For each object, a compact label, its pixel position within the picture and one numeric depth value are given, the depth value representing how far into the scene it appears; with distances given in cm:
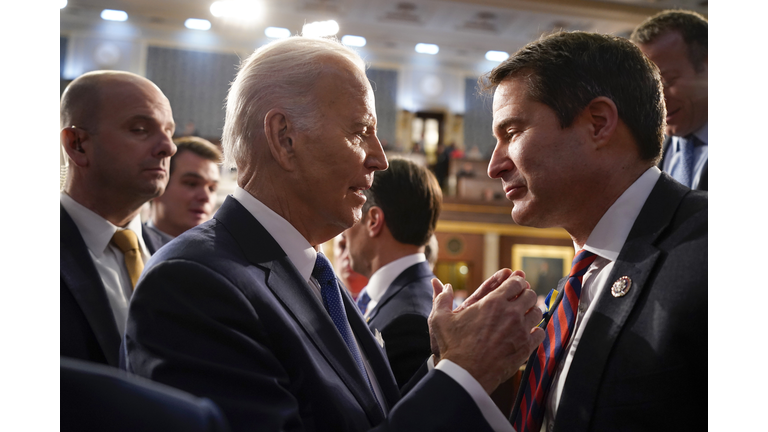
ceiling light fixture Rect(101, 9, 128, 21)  1361
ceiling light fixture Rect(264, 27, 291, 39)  1347
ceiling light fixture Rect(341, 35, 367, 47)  1412
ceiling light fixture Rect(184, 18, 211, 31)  1392
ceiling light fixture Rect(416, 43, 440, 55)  1509
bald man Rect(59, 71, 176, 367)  215
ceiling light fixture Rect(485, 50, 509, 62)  1494
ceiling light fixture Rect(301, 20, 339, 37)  1262
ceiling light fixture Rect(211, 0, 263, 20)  1269
